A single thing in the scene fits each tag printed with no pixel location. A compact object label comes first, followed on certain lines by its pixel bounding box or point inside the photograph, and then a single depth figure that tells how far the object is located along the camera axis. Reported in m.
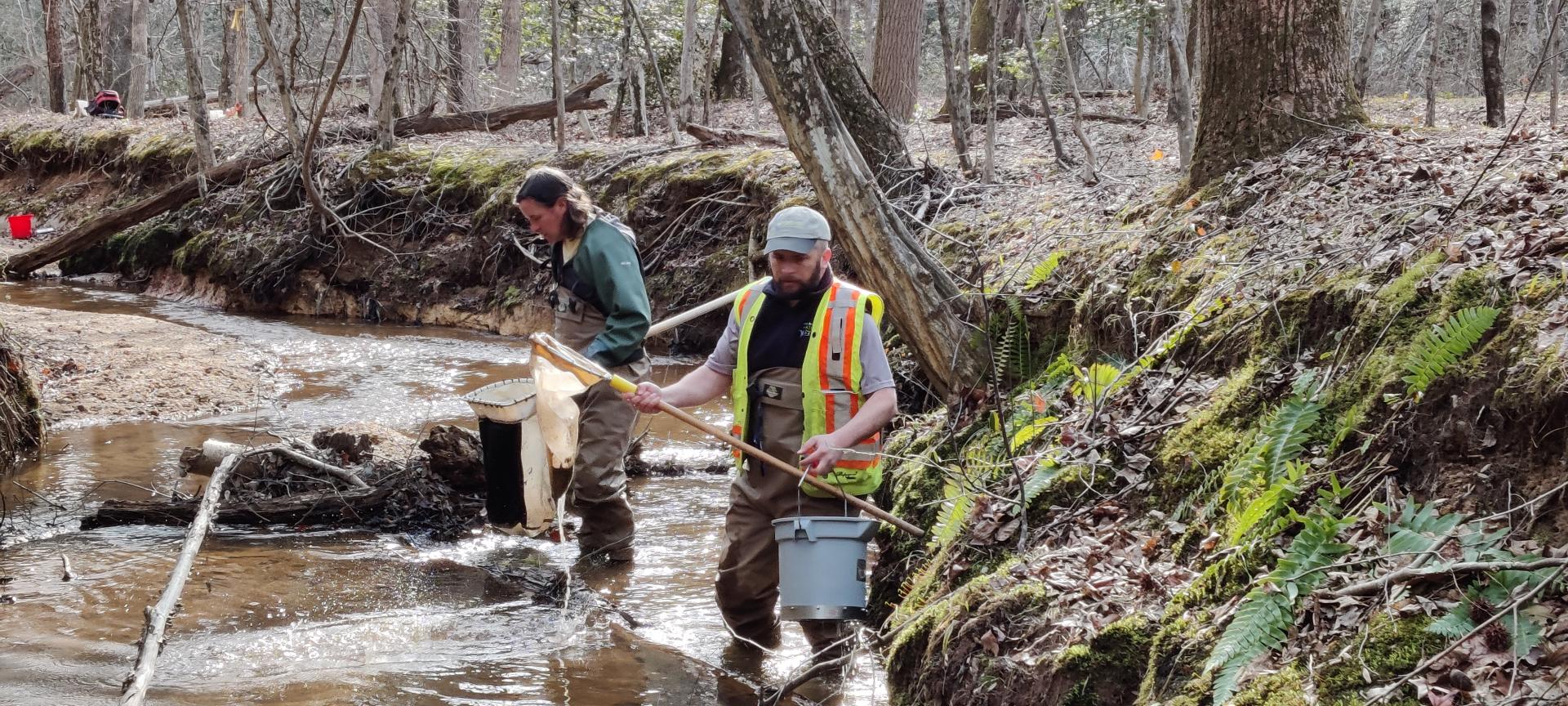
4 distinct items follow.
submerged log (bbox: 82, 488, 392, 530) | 7.42
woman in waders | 6.52
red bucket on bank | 21.09
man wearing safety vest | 5.14
